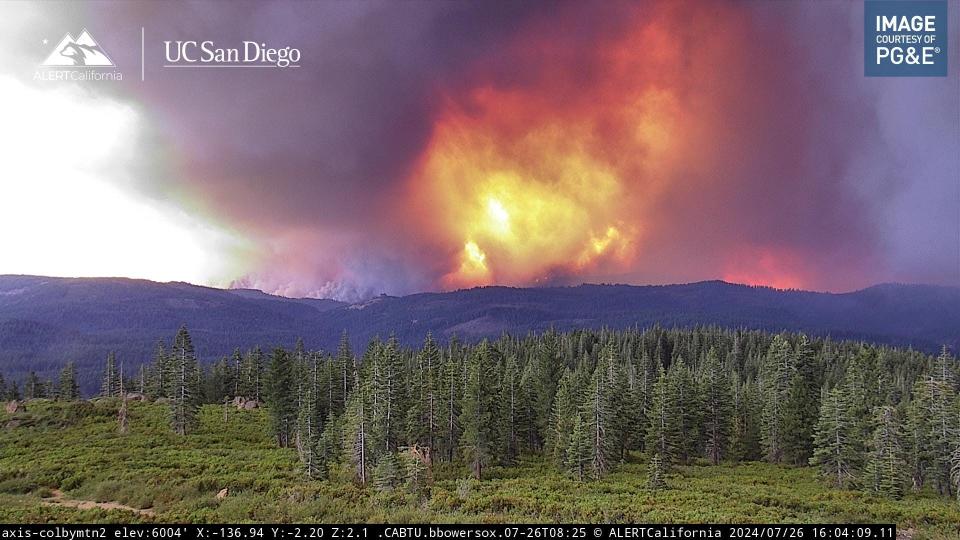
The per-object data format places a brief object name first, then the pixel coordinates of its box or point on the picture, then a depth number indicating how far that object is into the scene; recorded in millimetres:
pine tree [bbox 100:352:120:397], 99656
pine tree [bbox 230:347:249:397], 94688
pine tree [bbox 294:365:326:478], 41156
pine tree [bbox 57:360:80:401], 102188
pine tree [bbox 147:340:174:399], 88500
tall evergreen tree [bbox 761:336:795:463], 63062
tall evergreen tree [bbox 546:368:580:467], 53812
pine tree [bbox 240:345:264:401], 90656
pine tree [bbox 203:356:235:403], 97875
